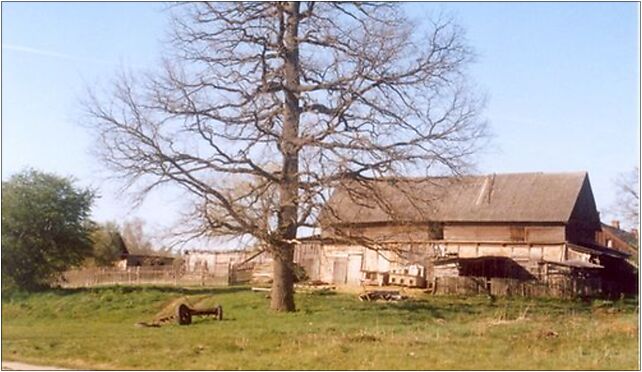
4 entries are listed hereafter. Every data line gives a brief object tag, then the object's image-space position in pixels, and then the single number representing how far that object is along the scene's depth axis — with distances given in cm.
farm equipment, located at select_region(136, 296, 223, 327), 1919
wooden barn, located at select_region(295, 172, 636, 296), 3422
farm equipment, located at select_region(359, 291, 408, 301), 2664
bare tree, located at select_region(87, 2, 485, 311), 2020
